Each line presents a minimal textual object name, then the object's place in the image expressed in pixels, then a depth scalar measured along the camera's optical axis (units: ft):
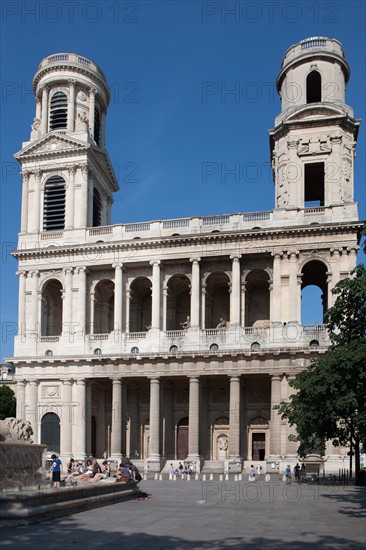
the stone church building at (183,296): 173.88
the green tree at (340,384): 114.21
